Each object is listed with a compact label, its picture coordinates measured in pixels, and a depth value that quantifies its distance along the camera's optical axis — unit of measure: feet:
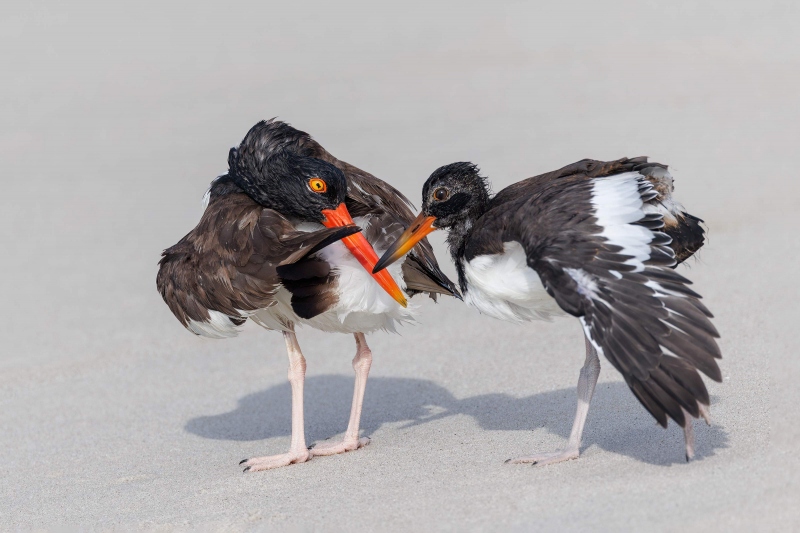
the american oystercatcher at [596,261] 30.94
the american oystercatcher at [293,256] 37.60
